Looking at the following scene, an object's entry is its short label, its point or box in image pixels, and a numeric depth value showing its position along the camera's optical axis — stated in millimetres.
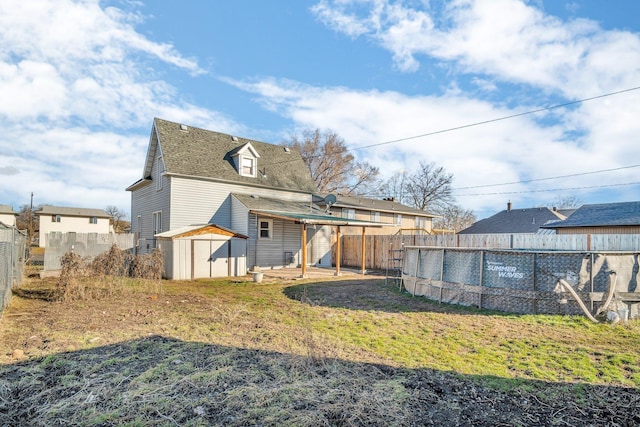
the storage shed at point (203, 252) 14422
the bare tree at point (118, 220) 52250
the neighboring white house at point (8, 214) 41812
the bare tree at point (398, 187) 44206
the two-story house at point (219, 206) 15156
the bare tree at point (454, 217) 42934
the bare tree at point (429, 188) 41531
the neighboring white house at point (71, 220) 41500
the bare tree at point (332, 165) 37906
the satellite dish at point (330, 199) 20794
